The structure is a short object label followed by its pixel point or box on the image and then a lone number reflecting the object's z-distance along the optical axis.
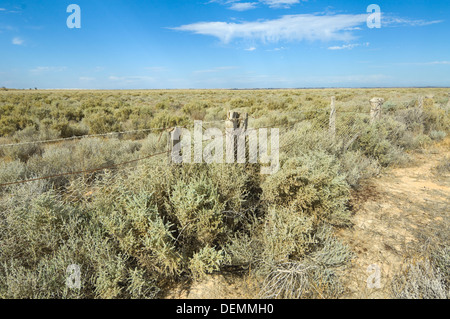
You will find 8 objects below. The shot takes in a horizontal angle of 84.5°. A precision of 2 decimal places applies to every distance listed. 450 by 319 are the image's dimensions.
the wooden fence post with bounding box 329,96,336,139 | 6.21
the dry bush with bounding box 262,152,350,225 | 3.47
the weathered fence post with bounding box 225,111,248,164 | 3.91
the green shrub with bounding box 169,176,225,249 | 2.79
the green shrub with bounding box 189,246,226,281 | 2.53
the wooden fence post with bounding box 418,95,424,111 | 9.60
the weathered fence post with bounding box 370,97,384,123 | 7.30
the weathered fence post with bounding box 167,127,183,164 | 3.36
